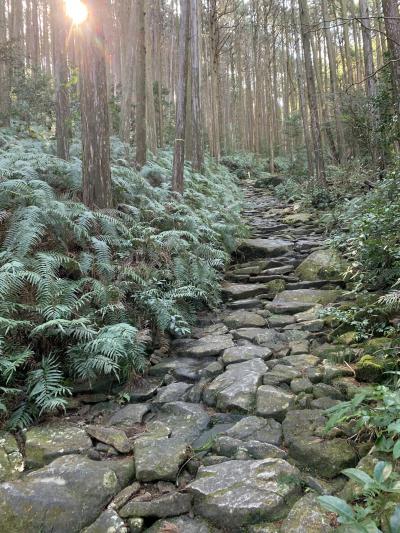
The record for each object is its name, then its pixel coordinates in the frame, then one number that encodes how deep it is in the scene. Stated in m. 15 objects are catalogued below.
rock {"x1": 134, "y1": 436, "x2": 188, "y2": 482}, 2.64
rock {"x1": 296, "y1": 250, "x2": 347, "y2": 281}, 5.95
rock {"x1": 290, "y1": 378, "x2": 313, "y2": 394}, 3.39
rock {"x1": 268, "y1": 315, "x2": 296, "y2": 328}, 4.96
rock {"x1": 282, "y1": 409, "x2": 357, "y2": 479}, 2.49
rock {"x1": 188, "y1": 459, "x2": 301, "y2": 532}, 2.24
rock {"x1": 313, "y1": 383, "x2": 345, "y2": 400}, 3.21
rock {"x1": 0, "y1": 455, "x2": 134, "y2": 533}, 2.29
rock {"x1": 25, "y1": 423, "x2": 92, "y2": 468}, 2.81
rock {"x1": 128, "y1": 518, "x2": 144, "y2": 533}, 2.29
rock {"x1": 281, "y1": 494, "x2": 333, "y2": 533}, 2.09
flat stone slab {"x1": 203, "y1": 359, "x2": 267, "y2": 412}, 3.38
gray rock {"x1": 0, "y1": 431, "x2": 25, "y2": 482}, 2.64
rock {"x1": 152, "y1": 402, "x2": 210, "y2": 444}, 3.12
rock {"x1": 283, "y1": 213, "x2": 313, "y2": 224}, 9.78
